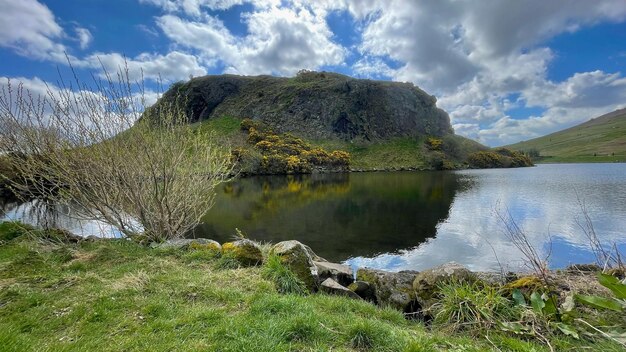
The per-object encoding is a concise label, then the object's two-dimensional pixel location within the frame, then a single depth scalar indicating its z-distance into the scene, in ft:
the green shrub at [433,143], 350.84
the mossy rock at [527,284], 20.66
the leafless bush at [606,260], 20.96
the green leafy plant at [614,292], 13.53
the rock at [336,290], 25.58
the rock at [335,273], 29.68
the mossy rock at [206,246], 31.68
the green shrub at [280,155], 230.27
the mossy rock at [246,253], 28.55
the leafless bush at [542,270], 19.76
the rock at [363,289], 27.94
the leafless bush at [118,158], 32.68
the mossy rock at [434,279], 24.32
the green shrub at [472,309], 19.08
